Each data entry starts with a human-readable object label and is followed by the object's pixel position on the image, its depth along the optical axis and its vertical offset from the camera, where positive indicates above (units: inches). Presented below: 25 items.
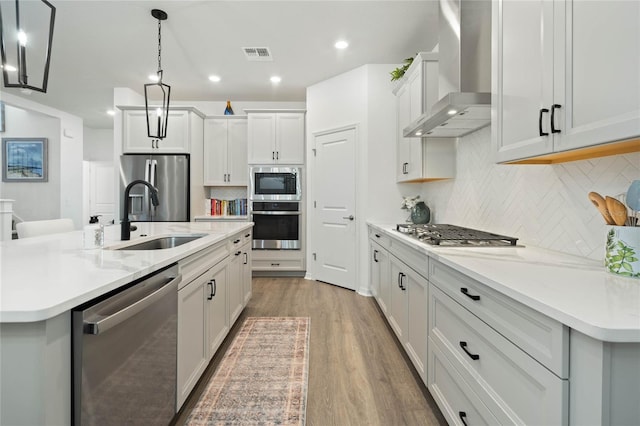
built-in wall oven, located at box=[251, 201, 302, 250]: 194.1 -9.3
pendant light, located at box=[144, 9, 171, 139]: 117.2 +69.2
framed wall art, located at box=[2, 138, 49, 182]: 256.7 +35.2
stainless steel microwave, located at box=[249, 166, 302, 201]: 193.8 +14.3
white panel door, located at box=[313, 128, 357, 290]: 166.7 +0.5
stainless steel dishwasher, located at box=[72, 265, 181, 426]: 36.2 -19.8
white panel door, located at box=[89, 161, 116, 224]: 319.4 +18.3
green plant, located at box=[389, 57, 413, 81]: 134.3 +57.5
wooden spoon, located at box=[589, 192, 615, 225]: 44.8 +0.6
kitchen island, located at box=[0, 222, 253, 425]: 30.8 -11.5
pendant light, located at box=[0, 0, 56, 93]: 51.5 +27.8
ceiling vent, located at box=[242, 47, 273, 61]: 148.2 +71.3
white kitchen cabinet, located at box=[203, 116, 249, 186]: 204.5 +35.7
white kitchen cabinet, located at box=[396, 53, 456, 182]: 111.3 +29.2
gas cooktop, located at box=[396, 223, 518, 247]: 73.8 -6.5
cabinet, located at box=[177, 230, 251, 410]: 66.4 -24.4
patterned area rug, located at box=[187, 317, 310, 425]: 68.8 -42.8
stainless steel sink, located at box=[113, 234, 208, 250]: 90.1 -9.4
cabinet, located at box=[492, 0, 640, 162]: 37.3 +18.5
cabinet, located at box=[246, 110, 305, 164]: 194.9 +42.3
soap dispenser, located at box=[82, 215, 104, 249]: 63.7 -5.7
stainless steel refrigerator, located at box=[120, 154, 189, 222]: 183.6 +13.7
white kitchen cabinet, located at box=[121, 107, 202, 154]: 188.4 +42.2
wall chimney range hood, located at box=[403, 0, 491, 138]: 77.9 +37.5
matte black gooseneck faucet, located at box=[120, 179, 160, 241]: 75.3 -3.3
